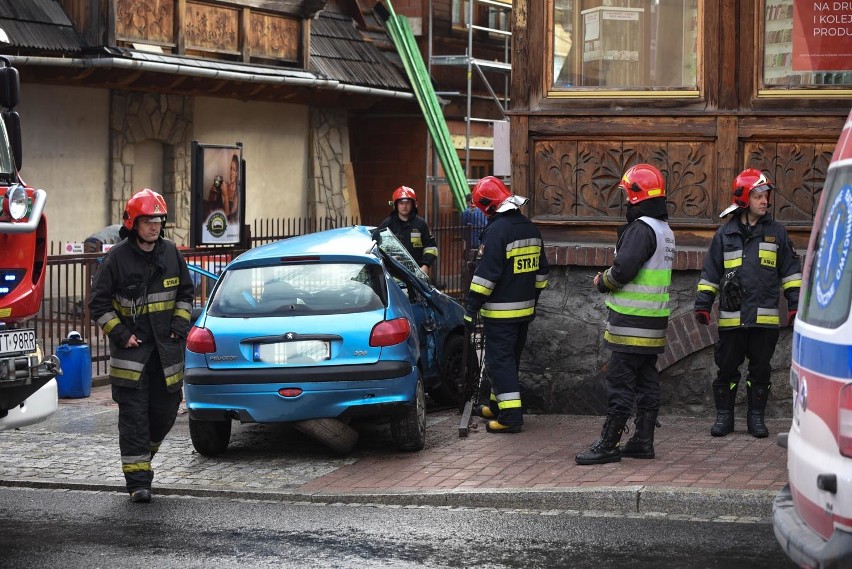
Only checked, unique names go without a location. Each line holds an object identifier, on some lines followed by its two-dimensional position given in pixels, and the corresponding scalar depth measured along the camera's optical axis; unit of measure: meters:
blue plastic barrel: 13.23
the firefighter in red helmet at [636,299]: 9.28
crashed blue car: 9.62
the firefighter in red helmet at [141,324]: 9.02
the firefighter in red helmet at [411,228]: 15.09
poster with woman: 15.73
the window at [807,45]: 10.88
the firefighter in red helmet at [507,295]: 10.65
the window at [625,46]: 11.39
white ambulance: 5.08
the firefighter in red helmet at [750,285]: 9.98
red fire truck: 8.69
